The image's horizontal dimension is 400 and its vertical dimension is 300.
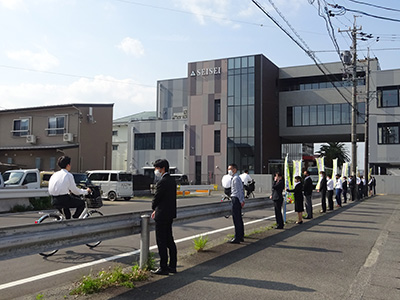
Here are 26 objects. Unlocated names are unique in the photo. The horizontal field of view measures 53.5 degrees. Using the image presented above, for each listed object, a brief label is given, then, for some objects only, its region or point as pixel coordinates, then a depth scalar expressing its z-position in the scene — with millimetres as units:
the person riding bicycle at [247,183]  17422
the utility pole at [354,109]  27281
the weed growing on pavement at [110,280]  5090
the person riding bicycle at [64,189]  7711
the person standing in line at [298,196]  12787
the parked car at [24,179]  19594
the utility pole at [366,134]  30875
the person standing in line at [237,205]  8766
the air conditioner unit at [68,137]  34406
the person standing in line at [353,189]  26641
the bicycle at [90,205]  7923
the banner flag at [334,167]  25372
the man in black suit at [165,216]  6059
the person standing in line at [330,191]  18275
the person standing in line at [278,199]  11180
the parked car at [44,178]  22388
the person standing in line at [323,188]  16969
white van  24281
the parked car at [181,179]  35300
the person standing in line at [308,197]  14344
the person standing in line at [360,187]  27892
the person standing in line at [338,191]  20878
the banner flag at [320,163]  23833
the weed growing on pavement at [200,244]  7766
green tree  66688
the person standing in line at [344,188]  24312
